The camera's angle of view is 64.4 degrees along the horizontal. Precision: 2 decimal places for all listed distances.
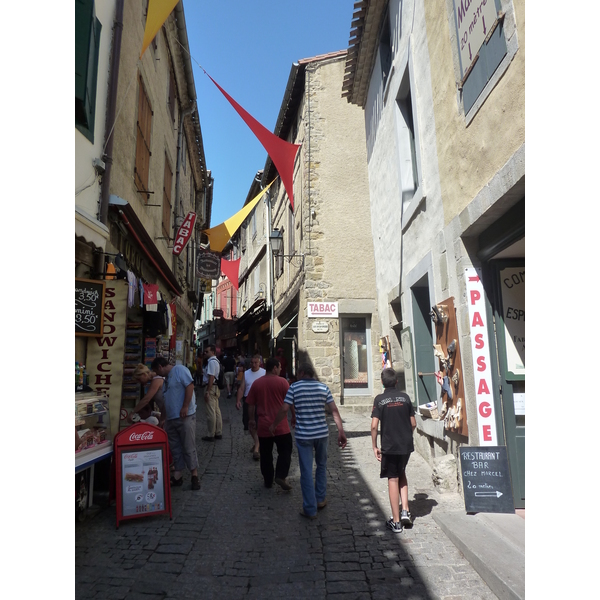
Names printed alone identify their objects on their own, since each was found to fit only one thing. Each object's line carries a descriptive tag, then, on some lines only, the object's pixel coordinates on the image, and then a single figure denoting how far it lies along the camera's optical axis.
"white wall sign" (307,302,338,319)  12.02
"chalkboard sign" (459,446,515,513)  4.21
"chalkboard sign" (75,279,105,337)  5.17
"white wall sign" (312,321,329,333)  12.02
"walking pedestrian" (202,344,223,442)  8.13
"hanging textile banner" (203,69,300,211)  7.97
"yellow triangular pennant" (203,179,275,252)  15.19
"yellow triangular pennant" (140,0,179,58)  6.11
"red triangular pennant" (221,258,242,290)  19.81
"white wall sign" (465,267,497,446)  4.55
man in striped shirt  4.69
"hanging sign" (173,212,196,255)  12.20
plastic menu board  4.48
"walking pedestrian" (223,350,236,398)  15.65
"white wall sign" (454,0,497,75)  4.11
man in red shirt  5.49
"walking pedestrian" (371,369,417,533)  4.32
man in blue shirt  5.58
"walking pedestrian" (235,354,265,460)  7.09
